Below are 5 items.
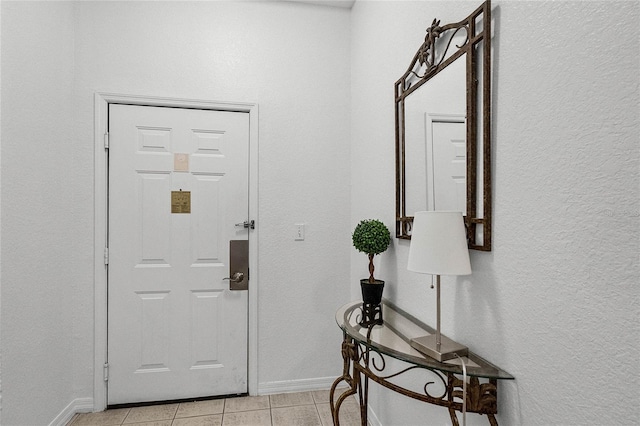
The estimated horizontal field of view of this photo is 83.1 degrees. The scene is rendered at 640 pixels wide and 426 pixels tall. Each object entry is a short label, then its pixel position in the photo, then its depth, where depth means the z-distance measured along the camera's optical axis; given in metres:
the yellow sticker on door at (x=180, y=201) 2.40
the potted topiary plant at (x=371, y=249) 1.67
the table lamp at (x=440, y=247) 1.07
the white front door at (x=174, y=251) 2.35
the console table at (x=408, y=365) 1.06
